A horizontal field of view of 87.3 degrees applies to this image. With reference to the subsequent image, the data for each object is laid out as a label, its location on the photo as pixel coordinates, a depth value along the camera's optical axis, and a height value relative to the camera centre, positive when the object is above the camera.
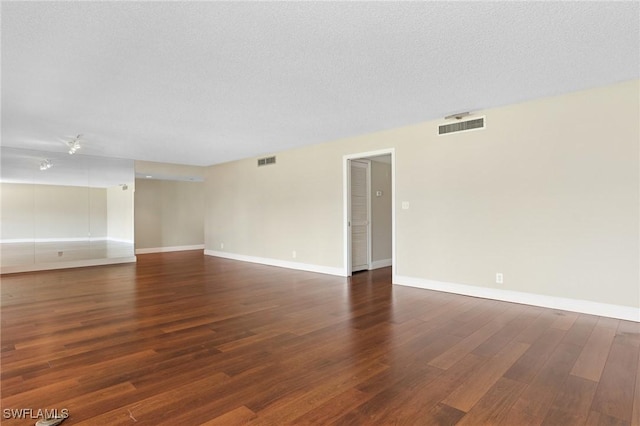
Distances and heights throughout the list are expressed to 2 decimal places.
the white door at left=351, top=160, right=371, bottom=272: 6.51 -0.08
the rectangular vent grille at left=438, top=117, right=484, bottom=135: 4.52 +1.19
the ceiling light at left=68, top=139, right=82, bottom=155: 6.09 +1.35
